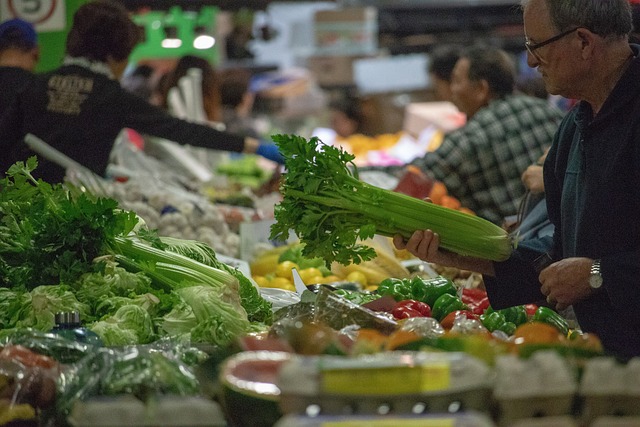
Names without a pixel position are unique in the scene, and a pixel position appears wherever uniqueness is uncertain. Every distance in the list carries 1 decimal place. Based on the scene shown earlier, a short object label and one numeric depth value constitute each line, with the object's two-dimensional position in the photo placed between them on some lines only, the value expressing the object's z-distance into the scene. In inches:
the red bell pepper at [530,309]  284.4
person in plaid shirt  439.4
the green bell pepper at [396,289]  282.0
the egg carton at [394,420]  133.4
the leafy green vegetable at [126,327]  232.2
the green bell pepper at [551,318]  256.7
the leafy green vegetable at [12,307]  243.3
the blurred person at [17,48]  412.4
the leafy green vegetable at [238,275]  269.8
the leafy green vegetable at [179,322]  242.1
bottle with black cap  210.6
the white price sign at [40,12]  489.3
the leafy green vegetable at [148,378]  174.0
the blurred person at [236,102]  759.1
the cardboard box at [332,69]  928.9
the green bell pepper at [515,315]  260.8
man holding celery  212.4
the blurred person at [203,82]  644.7
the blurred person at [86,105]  395.8
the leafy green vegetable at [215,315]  236.2
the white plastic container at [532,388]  140.3
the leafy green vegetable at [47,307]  241.1
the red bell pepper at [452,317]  252.5
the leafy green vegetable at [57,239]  255.9
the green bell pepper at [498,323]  248.0
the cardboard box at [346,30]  852.5
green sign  677.8
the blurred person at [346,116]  960.0
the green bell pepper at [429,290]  280.8
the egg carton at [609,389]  142.9
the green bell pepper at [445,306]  268.8
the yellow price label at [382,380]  137.6
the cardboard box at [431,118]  707.5
